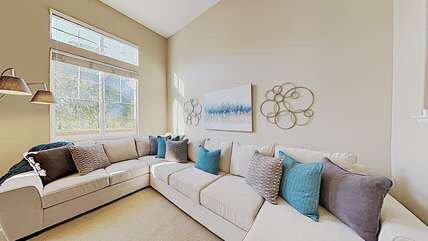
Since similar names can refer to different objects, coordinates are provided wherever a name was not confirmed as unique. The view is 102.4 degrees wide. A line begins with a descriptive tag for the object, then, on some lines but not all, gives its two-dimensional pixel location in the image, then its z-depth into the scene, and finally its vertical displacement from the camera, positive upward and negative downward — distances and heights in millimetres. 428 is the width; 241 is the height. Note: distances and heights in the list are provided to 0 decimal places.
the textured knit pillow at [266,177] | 1582 -569
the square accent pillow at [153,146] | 3611 -586
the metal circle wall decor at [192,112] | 3707 +143
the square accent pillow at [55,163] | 2074 -573
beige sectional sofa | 1124 -780
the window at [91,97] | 2891 +408
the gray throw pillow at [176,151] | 3032 -583
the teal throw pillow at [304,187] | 1318 -568
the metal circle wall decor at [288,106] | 2178 +176
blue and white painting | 2773 +154
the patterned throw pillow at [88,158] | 2365 -582
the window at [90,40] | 2820 +1480
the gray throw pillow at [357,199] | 1045 -537
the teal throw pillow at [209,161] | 2469 -630
